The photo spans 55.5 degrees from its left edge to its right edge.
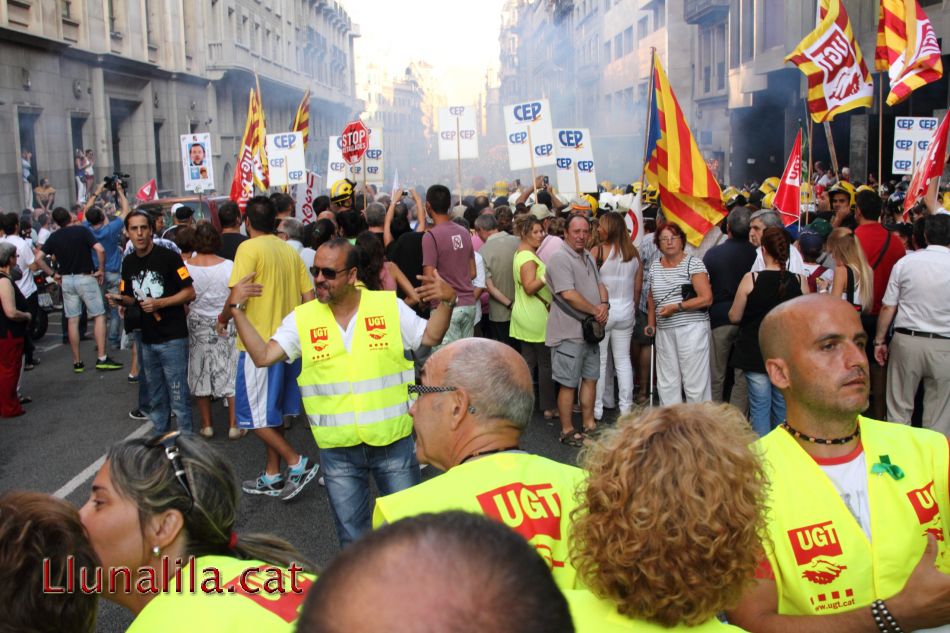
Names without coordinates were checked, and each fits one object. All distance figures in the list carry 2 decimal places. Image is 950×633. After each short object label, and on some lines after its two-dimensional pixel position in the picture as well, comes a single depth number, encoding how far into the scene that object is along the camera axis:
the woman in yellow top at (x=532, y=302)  8.22
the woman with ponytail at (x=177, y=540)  2.18
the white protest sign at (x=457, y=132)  16.22
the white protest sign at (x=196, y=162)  15.90
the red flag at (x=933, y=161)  9.14
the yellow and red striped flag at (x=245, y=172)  13.86
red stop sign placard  13.27
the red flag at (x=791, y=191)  10.17
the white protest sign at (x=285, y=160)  15.62
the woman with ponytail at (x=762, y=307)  6.49
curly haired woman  1.91
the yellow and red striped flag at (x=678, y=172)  7.86
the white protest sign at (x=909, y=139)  12.09
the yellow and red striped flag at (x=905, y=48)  10.23
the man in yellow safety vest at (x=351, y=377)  4.45
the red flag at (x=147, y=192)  15.54
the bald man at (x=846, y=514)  2.31
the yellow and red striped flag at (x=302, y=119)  15.44
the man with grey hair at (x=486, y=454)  2.57
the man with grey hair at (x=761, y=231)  6.83
